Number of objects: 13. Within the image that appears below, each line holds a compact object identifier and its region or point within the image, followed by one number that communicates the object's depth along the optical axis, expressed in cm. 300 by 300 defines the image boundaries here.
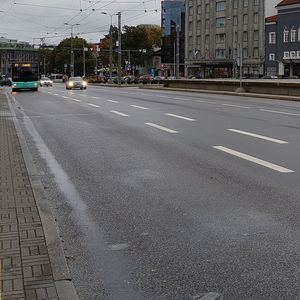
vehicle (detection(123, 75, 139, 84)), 8962
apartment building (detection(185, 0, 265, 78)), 10294
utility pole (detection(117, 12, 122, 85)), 7121
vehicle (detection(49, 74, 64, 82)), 15345
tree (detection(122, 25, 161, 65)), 13862
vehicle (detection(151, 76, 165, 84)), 8505
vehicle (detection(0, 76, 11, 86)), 9330
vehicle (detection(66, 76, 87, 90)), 6117
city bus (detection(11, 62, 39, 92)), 5084
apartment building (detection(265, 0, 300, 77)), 9062
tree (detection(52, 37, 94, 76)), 14812
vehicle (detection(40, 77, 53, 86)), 8431
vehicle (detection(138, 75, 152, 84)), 8639
